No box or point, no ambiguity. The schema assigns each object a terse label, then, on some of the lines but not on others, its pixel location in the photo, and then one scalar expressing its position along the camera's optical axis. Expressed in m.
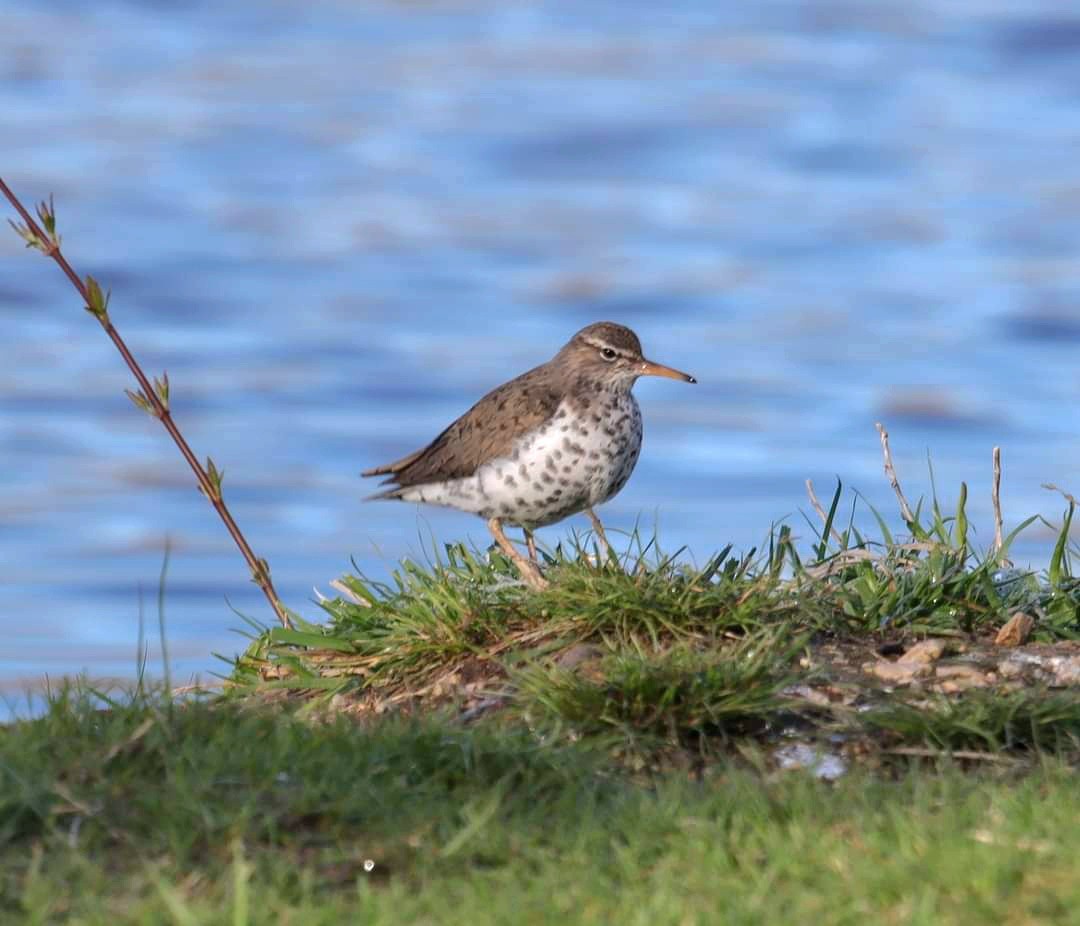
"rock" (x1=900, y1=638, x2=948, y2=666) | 14.65
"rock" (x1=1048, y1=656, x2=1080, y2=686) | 14.40
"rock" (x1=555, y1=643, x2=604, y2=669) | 14.30
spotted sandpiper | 17.34
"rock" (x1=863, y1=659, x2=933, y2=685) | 14.29
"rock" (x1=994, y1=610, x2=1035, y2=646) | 15.19
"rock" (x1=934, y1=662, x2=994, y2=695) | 14.18
